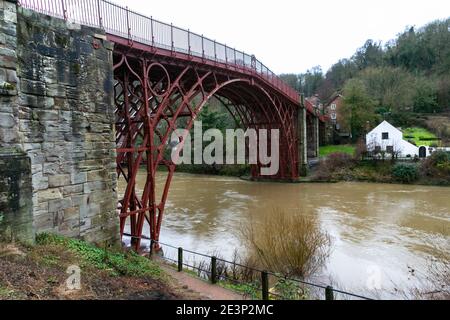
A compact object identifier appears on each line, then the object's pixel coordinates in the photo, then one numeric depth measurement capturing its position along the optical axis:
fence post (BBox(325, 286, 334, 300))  5.60
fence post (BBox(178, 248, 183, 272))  8.04
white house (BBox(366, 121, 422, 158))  31.75
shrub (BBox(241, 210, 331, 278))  8.89
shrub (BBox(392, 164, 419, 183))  27.92
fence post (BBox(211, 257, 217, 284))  7.15
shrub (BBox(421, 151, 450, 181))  27.05
